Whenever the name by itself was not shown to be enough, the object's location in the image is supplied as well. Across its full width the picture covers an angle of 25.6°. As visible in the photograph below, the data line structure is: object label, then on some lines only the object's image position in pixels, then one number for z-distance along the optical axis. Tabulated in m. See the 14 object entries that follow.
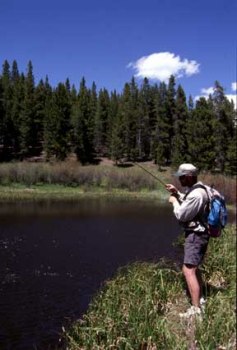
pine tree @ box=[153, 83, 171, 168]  74.44
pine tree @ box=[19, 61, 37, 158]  76.62
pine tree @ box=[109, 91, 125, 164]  75.56
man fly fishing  6.54
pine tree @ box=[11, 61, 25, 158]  77.12
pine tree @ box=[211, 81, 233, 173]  63.66
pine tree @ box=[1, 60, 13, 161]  76.19
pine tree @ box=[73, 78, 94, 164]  75.81
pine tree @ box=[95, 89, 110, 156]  86.38
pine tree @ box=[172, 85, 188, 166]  69.98
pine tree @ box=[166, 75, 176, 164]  80.56
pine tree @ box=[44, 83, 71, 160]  73.25
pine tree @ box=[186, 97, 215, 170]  61.06
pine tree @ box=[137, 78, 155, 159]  86.75
